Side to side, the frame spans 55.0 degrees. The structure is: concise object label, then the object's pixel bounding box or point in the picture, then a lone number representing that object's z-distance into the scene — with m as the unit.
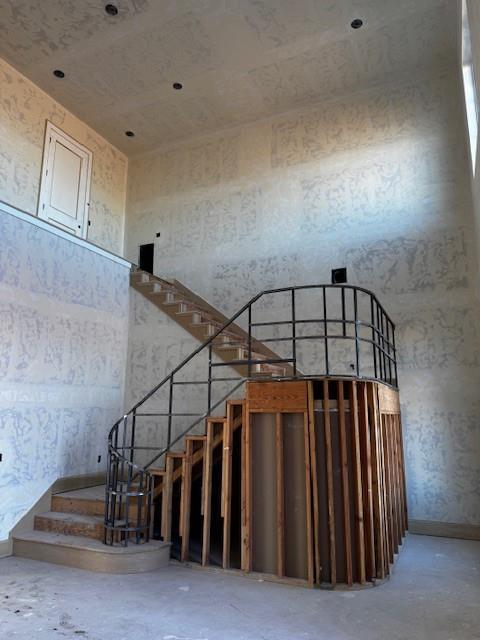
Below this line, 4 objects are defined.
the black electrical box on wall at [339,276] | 7.97
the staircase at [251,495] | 4.58
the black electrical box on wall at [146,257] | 10.05
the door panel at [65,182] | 8.88
